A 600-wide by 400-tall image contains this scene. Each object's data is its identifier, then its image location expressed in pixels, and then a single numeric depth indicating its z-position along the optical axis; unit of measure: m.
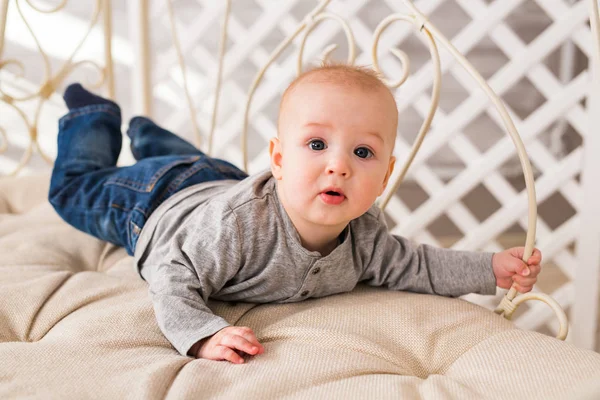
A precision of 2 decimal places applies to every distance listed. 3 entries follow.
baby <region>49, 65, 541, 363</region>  0.85
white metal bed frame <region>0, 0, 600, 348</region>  0.93
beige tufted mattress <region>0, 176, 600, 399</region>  0.69
